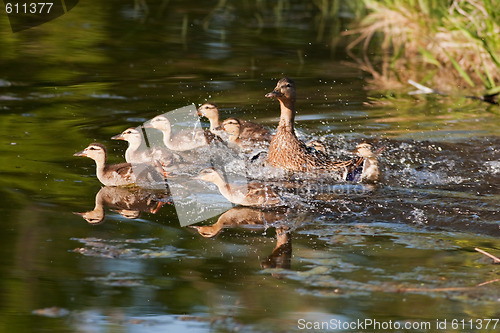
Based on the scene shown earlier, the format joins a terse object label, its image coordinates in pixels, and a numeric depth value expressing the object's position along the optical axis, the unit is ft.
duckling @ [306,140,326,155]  51.15
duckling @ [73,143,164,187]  44.52
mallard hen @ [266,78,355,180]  48.07
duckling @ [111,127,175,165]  48.19
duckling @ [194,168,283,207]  41.52
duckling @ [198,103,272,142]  54.13
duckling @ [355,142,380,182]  45.60
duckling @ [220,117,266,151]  53.26
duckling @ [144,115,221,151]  52.80
